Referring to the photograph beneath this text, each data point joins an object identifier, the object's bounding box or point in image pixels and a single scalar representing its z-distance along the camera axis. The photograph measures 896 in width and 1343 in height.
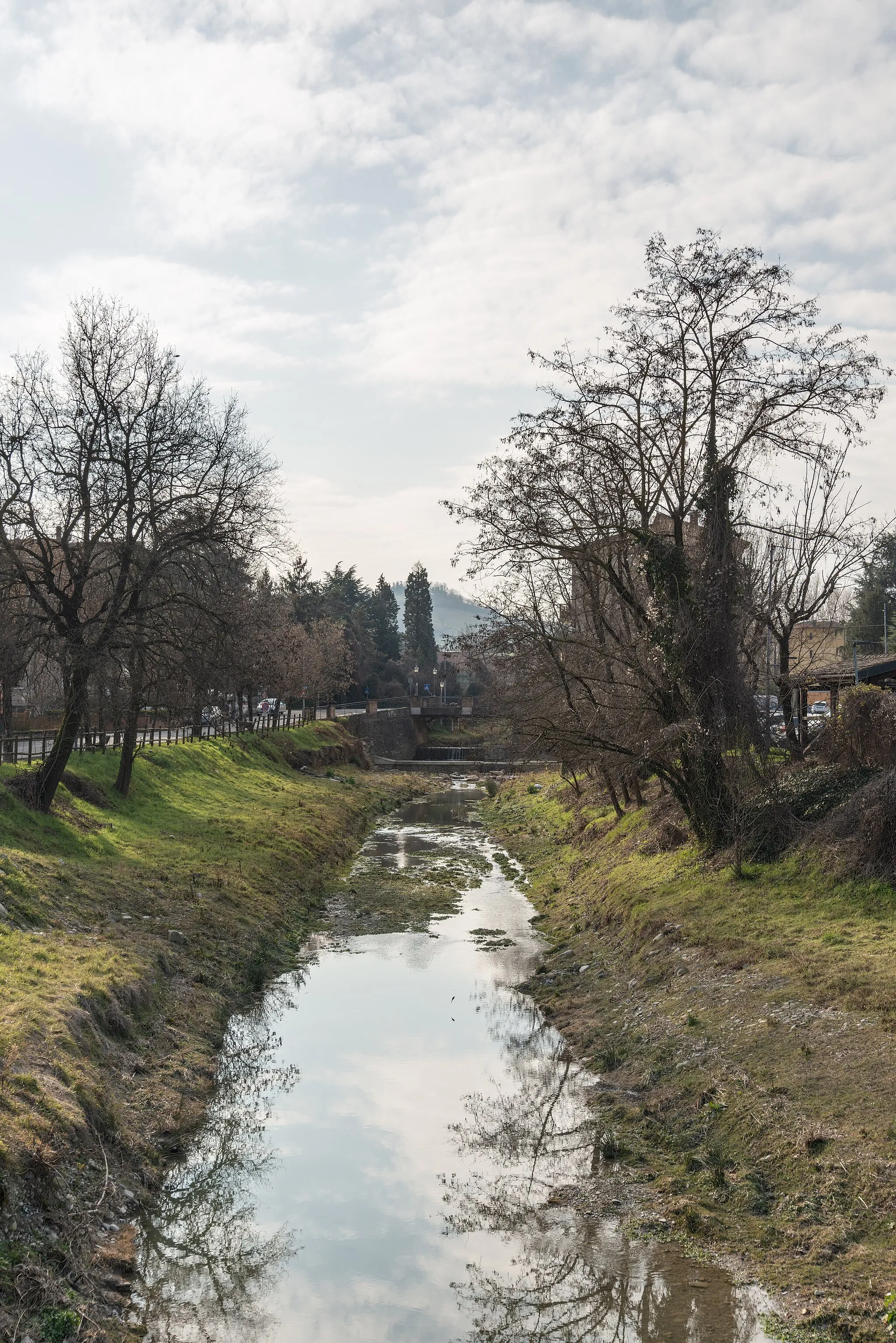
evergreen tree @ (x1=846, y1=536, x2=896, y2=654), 72.94
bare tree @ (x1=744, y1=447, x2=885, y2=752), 28.78
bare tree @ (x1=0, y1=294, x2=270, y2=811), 24.97
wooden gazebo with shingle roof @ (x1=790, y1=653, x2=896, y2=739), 32.53
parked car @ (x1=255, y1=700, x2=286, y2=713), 68.47
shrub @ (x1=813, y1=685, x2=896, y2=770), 20.98
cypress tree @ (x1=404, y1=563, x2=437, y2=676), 141.38
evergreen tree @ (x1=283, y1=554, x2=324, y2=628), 94.72
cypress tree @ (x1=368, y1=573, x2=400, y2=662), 128.12
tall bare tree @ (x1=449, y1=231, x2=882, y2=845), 21.53
